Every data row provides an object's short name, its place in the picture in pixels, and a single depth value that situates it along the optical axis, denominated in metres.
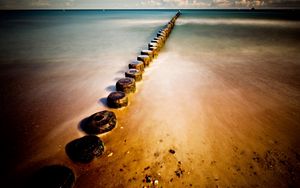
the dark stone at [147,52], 6.47
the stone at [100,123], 2.97
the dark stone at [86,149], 2.44
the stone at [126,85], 4.06
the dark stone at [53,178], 1.93
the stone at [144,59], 5.94
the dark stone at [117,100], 3.68
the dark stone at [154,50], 7.16
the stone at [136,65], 5.12
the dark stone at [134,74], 4.70
